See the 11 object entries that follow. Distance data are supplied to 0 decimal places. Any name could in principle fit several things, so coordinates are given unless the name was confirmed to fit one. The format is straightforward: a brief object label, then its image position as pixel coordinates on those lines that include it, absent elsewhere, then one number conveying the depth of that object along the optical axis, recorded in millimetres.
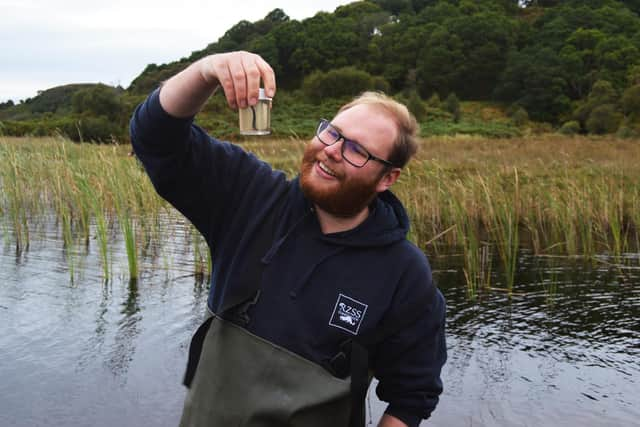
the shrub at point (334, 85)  59125
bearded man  1975
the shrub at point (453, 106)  53575
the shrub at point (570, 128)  41769
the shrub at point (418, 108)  46853
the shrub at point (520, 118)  55062
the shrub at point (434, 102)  57919
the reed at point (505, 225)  6555
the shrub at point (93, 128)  29516
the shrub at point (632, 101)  44031
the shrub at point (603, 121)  44156
